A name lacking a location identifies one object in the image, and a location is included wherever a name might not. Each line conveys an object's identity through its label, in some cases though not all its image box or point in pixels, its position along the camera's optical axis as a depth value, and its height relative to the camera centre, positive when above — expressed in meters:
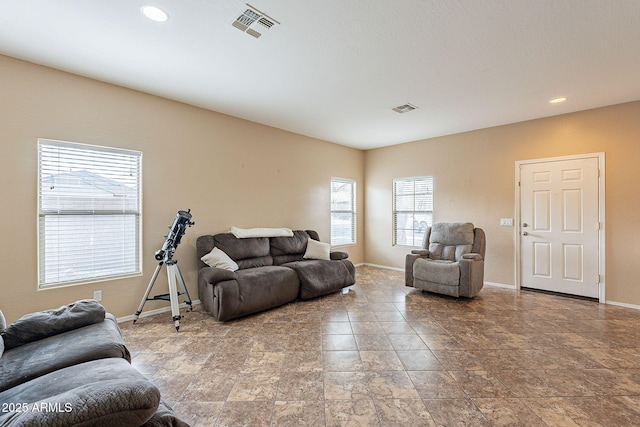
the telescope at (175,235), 3.15 -0.23
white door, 3.94 -0.17
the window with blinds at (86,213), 2.80 +0.02
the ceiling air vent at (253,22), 2.05 +1.47
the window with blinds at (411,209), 5.63 +0.11
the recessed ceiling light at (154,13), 2.00 +1.46
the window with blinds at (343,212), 5.96 +0.06
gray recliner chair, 3.93 -0.71
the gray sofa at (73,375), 0.89 -0.73
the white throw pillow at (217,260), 3.54 -0.57
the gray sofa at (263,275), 3.19 -0.78
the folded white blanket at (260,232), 4.05 -0.27
